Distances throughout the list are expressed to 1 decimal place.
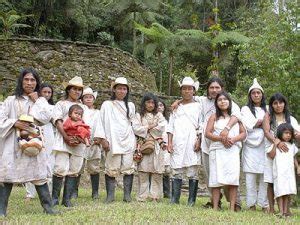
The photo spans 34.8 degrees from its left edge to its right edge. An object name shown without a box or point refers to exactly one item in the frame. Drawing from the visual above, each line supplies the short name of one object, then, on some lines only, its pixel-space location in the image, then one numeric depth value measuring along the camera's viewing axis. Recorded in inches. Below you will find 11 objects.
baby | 290.4
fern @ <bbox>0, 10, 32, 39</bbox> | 746.8
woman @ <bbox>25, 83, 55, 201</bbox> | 299.0
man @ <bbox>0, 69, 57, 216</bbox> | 239.8
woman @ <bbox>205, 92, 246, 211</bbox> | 287.7
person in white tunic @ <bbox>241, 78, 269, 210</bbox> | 303.3
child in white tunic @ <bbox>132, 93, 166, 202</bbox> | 338.6
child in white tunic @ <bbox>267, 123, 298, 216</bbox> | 278.2
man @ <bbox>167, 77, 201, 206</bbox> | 316.5
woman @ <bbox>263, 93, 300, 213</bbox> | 289.4
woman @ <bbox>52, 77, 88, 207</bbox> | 291.1
